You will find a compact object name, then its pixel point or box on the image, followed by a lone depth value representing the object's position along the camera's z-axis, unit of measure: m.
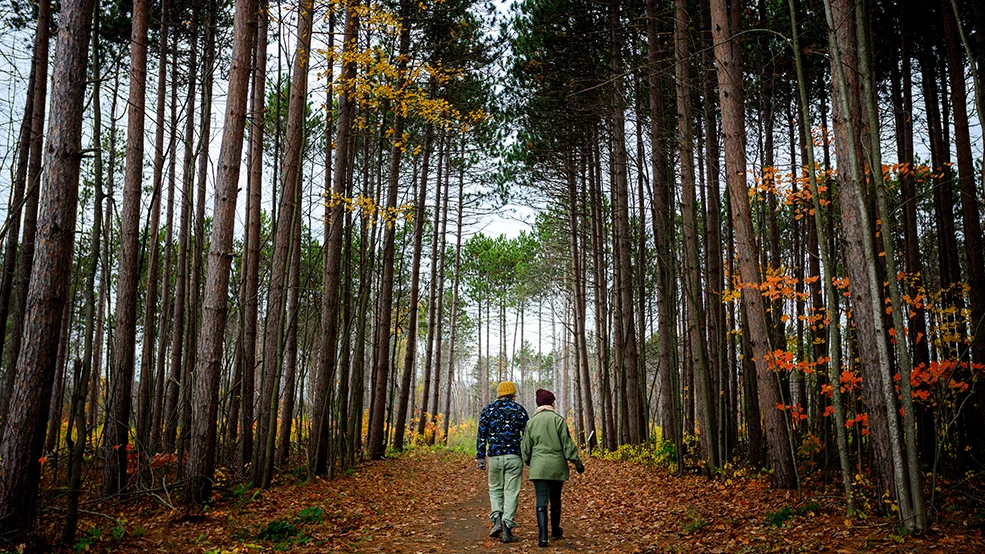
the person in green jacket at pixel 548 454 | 6.16
